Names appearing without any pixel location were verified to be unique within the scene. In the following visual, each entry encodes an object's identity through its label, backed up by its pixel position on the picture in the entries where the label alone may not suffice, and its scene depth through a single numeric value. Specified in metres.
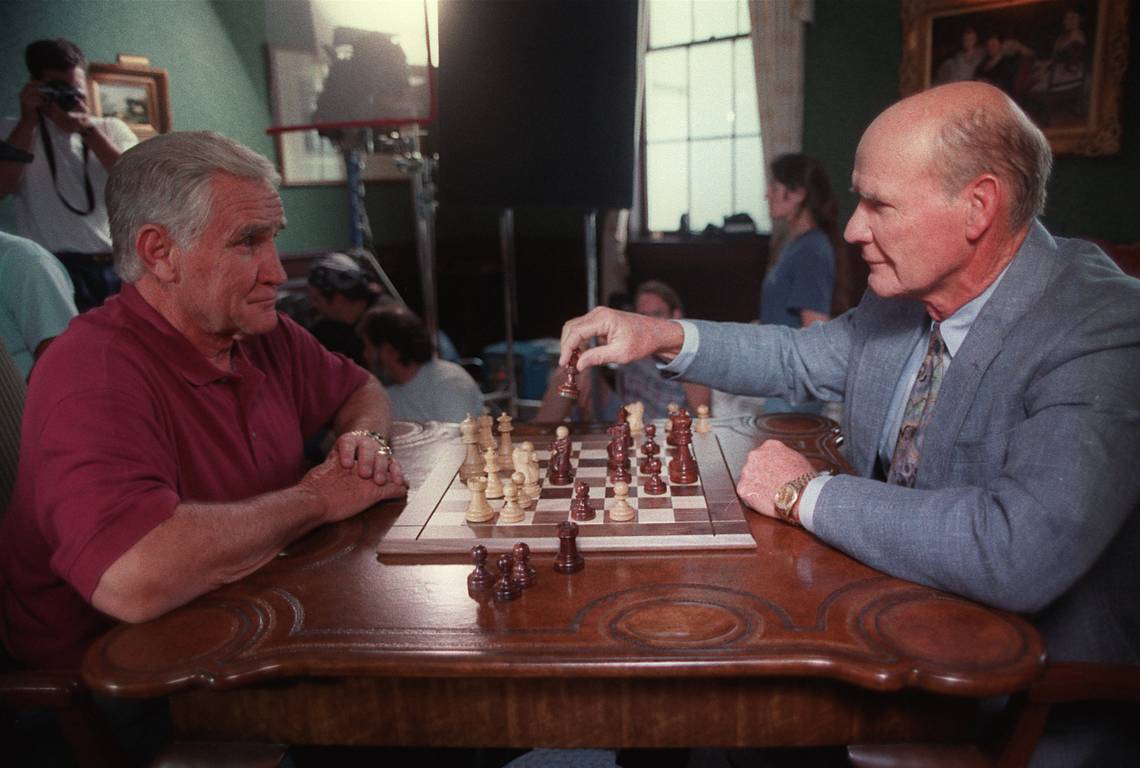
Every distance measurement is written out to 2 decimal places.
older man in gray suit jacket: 1.26
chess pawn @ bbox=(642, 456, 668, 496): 1.72
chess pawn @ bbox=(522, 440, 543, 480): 1.82
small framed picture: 4.19
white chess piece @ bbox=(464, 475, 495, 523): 1.62
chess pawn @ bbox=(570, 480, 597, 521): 1.60
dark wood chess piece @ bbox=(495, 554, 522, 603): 1.33
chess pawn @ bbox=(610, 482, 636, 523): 1.59
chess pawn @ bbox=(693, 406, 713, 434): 2.16
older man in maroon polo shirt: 1.34
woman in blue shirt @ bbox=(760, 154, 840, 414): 3.83
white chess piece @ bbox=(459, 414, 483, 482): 1.88
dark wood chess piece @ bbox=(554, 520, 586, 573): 1.41
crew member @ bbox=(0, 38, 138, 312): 3.21
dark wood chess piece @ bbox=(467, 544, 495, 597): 1.36
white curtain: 5.93
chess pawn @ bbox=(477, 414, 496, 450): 2.07
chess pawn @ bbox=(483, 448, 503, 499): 1.75
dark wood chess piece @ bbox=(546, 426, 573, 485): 1.83
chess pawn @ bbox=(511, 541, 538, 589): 1.36
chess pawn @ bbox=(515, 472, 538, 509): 1.65
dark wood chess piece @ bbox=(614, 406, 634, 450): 1.95
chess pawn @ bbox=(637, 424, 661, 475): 1.83
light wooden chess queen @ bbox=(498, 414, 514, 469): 2.01
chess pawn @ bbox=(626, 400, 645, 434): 2.19
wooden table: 1.15
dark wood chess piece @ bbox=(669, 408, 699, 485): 1.78
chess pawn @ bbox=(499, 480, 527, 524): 1.61
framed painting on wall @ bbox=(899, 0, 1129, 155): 4.68
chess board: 1.50
